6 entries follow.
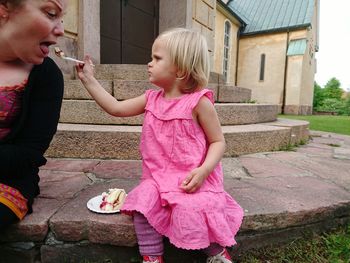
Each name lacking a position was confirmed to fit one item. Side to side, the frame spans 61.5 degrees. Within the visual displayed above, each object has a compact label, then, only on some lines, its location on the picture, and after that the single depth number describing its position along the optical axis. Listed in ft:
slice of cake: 4.66
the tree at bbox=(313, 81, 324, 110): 119.65
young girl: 4.09
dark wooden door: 14.94
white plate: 4.57
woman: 3.72
